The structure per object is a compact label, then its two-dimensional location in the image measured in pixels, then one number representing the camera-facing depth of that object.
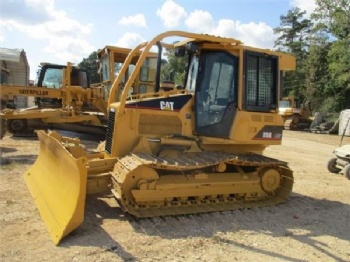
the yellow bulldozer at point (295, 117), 27.77
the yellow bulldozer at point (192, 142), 5.62
